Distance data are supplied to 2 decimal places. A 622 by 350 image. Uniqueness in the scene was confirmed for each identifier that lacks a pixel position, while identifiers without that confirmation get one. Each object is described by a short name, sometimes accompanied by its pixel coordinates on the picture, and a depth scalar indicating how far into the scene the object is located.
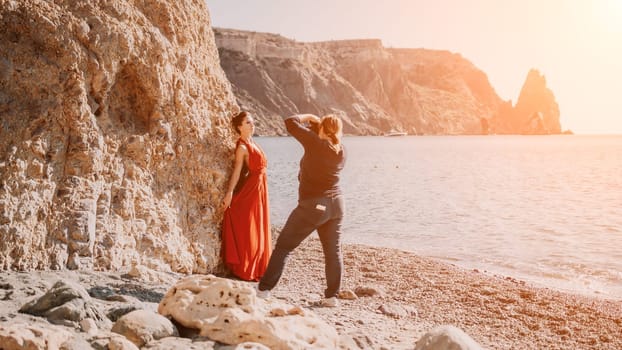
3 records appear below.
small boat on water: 156.75
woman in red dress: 6.28
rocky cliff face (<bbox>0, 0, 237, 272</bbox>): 4.63
